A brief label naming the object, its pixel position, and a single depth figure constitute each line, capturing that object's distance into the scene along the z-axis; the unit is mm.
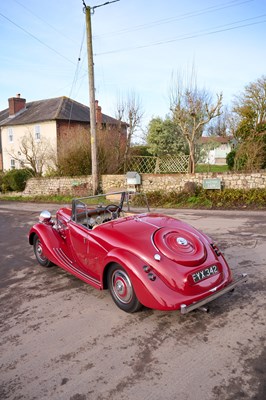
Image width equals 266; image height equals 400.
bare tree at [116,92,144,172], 18875
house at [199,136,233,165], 21694
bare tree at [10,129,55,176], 19311
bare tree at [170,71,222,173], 13891
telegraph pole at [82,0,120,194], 13859
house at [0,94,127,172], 20031
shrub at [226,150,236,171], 15102
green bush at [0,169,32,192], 19938
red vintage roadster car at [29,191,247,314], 3375
